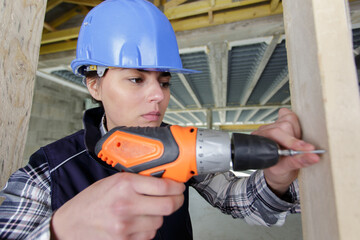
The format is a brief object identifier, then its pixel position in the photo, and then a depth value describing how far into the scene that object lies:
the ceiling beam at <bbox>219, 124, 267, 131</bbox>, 9.07
